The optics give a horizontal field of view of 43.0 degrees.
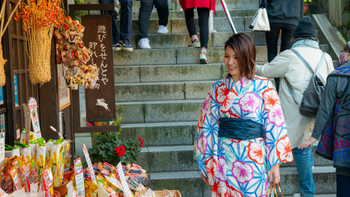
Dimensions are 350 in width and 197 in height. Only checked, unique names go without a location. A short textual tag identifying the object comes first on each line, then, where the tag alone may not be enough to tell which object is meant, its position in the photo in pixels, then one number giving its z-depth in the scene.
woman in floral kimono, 3.57
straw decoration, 3.16
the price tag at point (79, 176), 2.69
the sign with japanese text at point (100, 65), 4.57
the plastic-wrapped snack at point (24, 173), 2.50
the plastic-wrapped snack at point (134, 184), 3.77
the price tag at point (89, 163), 2.90
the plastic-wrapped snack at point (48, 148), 2.87
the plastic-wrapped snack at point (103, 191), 2.79
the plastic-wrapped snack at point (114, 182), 2.97
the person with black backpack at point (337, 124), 3.76
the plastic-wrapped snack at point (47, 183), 2.46
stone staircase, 5.82
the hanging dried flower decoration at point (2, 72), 2.47
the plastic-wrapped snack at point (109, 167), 4.03
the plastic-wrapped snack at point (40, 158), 2.75
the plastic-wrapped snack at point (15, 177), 2.40
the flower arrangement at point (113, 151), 5.32
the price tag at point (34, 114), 3.10
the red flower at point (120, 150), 5.12
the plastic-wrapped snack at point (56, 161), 2.81
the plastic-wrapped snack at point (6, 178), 2.44
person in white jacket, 5.02
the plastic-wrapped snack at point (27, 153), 2.73
